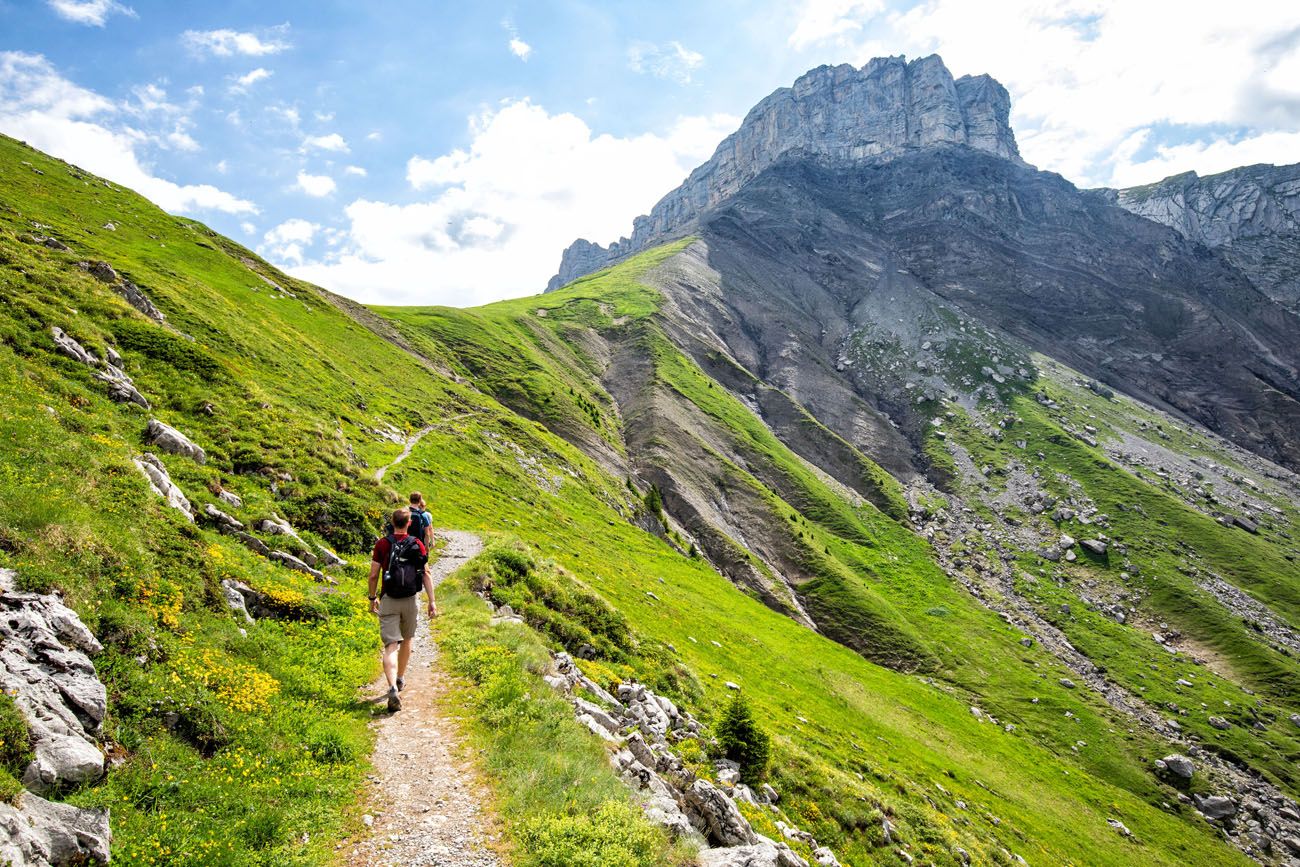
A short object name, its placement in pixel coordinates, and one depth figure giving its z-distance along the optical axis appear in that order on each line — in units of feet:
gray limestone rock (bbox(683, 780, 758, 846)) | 44.75
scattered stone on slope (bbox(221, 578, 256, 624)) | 43.55
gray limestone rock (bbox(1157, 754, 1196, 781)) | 206.59
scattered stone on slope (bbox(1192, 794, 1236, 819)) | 195.93
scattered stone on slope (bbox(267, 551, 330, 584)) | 61.21
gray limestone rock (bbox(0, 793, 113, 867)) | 18.95
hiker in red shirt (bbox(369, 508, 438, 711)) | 44.34
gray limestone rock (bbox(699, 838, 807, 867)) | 34.60
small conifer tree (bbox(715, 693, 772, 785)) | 66.23
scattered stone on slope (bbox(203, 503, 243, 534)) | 59.21
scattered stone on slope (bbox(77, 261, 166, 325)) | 131.13
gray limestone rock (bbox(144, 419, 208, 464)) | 69.18
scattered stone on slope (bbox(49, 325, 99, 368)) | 76.69
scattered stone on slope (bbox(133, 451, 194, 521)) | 51.93
